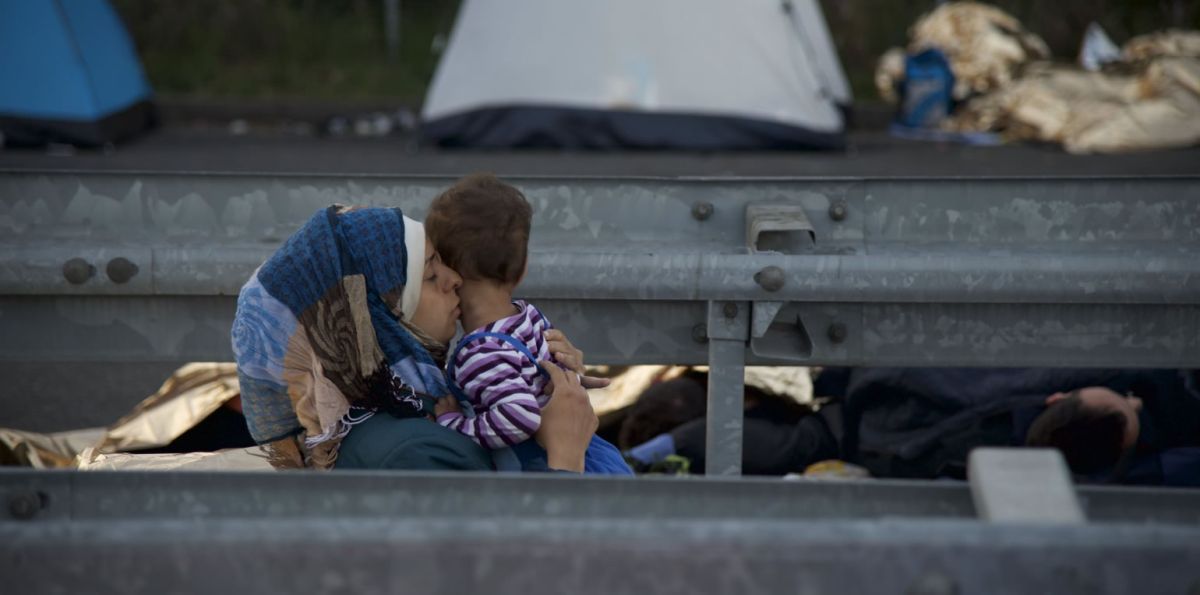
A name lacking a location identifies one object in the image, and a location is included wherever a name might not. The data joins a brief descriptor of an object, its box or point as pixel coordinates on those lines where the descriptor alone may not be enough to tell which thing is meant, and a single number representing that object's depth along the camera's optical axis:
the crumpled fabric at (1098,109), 10.16
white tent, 9.49
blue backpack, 11.95
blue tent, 9.96
